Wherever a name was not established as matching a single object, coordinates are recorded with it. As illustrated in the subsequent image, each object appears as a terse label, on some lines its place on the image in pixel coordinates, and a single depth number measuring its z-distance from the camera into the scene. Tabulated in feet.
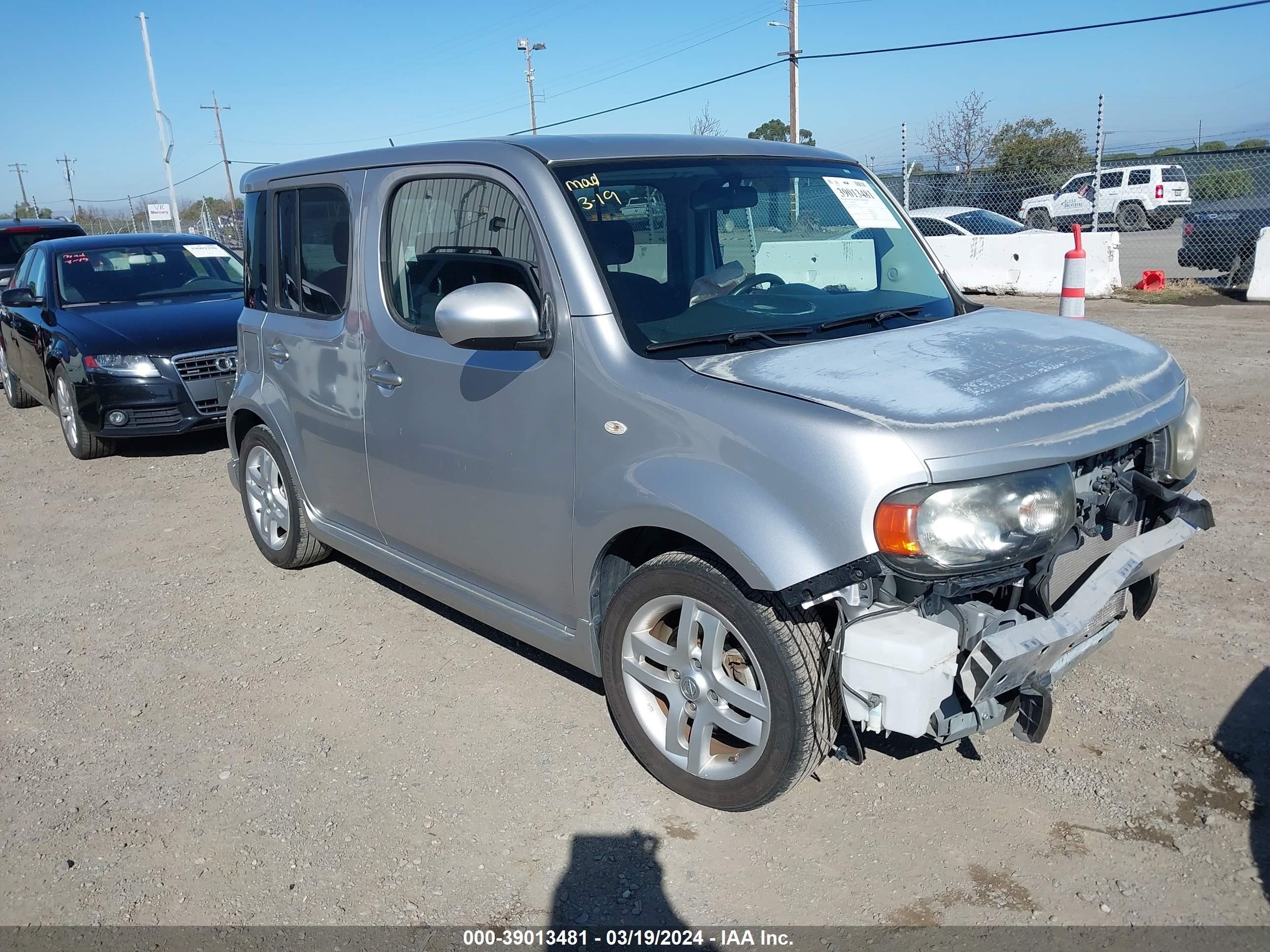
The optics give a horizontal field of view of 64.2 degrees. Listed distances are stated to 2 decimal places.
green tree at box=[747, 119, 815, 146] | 122.40
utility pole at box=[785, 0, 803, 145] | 84.38
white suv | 83.10
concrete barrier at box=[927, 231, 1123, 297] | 49.67
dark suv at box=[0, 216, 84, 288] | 48.29
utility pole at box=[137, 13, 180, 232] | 106.11
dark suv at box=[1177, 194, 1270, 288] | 48.21
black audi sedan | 25.38
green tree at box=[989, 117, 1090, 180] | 100.22
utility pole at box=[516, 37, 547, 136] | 147.23
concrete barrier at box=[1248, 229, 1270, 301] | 44.88
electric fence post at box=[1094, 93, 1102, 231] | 50.83
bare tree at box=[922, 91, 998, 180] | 107.14
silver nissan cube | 8.49
